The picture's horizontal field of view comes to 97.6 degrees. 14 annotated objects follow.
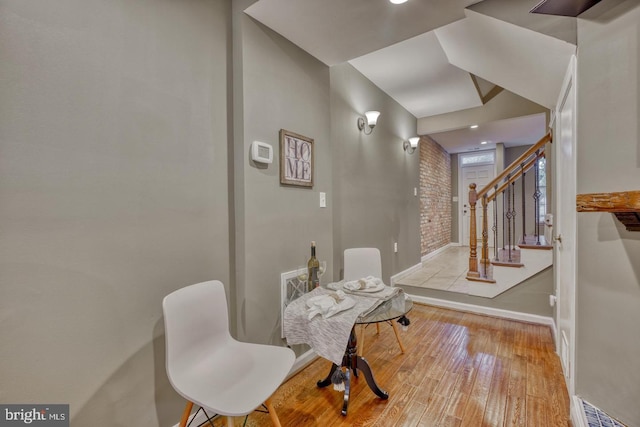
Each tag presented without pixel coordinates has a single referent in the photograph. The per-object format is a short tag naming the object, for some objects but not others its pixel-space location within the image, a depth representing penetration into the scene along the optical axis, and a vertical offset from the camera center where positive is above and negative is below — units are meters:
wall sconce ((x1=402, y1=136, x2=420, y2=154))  4.32 +1.00
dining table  1.51 -0.65
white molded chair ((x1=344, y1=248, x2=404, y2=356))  2.52 -0.50
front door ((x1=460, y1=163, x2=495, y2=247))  6.81 +0.62
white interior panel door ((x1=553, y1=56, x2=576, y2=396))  1.59 -0.11
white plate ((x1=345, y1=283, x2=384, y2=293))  1.86 -0.54
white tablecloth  1.49 -0.66
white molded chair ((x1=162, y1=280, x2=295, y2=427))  1.15 -0.75
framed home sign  2.02 +0.38
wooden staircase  2.98 -0.61
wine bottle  2.10 -0.45
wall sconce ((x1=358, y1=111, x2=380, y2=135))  3.19 +1.02
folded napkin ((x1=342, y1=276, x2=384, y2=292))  1.90 -0.53
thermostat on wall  1.81 +0.38
